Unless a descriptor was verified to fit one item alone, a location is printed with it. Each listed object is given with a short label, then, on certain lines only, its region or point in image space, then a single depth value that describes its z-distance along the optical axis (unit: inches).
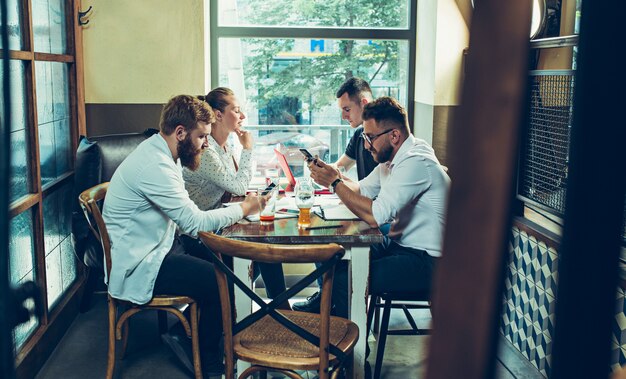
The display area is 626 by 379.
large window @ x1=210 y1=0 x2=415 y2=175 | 180.7
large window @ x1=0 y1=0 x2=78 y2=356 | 120.2
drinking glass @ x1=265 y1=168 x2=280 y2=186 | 149.9
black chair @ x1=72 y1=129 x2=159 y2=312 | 138.6
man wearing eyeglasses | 116.6
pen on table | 113.8
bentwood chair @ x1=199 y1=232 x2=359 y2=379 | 85.8
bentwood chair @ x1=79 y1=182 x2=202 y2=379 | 112.2
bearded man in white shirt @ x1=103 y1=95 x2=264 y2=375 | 112.7
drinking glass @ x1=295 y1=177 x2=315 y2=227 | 116.6
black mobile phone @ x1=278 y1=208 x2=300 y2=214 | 126.3
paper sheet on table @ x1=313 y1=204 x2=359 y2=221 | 120.9
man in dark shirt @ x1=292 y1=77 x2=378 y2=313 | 161.2
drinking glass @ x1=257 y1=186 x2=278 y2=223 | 119.0
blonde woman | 130.9
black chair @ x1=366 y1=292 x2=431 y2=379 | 116.6
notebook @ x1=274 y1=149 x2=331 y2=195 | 150.2
